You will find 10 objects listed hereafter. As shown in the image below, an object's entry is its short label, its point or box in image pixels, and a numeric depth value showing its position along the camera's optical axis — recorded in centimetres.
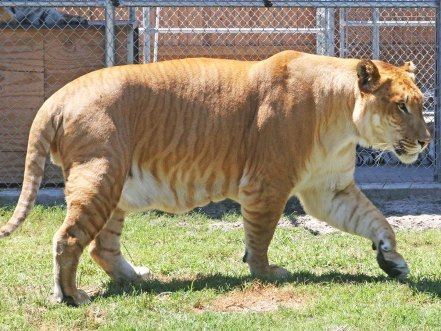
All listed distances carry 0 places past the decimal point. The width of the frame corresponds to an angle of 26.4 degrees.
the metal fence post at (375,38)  1323
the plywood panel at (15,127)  1077
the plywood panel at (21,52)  1069
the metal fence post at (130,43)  1081
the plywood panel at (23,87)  1072
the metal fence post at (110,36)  1043
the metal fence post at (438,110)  1113
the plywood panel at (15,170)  1082
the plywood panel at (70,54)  1072
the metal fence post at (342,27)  1335
